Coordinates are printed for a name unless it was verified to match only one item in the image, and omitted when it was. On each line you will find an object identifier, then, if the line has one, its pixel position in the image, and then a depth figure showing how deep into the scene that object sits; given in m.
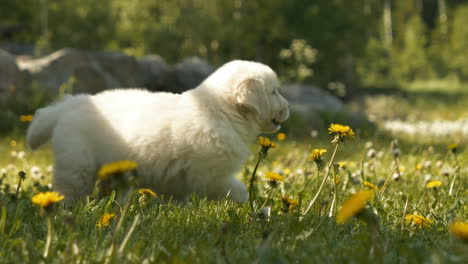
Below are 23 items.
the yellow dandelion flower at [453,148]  3.16
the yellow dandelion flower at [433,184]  2.70
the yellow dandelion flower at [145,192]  2.42
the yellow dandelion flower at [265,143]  2.22
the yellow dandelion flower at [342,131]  2.25
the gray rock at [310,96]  14.07
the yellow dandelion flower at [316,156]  2.31
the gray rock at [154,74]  10.30
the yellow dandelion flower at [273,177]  2.31
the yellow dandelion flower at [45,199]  1.57
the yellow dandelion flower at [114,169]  1.48
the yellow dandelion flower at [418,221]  2.34
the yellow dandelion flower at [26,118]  4.01
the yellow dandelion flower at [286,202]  2.24
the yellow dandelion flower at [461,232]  1.27
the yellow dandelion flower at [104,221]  2.14
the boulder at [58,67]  8.62
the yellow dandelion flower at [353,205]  1.41
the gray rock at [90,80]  8.68
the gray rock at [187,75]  10.47
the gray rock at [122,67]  9.86
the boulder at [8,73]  8.00
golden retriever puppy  3.11
